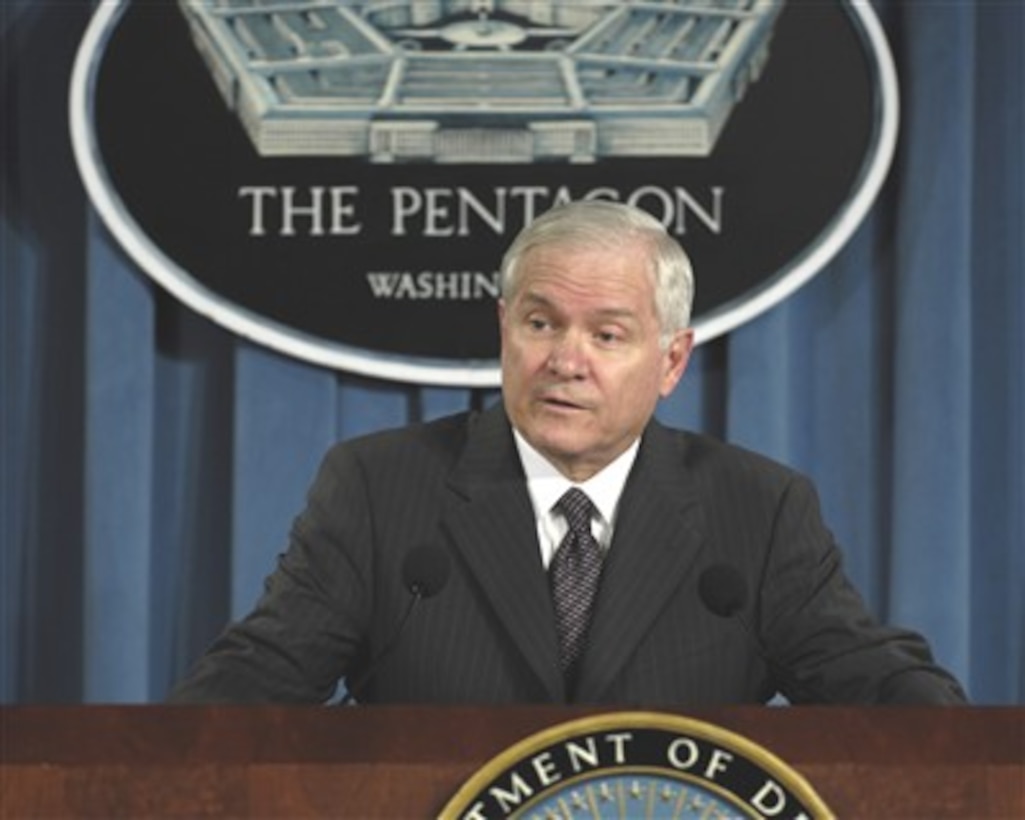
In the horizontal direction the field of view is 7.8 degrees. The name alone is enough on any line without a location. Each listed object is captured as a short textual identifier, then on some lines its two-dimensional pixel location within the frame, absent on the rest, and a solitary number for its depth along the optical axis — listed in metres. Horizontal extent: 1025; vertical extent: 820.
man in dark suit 6.12
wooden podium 5.72
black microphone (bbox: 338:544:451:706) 5.99
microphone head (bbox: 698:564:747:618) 5.96
